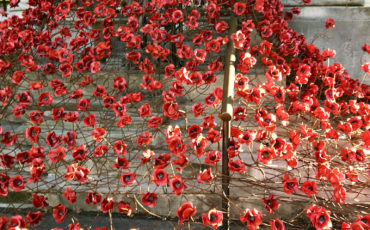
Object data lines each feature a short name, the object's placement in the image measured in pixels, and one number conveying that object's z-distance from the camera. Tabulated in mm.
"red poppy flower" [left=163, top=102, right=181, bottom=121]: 2189
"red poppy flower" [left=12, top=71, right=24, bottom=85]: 2716
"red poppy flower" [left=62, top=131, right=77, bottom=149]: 2289
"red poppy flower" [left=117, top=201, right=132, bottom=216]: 2088
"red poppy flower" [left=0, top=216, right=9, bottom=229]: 2000
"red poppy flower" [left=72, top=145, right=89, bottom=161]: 2125
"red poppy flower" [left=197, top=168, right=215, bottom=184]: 1901
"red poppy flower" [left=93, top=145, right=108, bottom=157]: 2266
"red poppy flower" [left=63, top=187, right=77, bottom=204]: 2098
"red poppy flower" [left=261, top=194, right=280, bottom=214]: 1920
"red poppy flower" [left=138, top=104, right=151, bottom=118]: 2338
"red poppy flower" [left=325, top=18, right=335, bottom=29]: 3314
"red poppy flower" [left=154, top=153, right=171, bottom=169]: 1979
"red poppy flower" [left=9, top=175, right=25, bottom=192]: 2080
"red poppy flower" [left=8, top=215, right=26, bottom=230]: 1910
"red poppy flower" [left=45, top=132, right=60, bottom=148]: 2223
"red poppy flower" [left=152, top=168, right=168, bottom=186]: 1891
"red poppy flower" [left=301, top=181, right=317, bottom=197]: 1893
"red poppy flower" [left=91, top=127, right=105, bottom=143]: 2229
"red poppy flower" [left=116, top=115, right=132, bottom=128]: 2360
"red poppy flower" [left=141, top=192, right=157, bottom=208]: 2006
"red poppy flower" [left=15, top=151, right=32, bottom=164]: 2172
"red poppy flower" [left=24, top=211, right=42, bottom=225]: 2035
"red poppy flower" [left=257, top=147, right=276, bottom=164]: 1872
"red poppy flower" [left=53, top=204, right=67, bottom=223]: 2059
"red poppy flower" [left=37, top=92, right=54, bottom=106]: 2506
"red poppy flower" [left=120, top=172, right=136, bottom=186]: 2025
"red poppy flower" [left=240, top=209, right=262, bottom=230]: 1742
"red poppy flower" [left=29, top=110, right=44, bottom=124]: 2420
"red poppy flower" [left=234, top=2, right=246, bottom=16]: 2760
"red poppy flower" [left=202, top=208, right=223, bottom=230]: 1741
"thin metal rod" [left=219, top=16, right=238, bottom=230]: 1907
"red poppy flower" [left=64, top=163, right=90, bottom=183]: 2008
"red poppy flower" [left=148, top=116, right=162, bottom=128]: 2311
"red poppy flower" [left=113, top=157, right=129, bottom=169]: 2094
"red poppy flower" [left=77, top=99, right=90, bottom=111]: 2533
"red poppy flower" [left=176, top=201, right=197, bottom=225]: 1775
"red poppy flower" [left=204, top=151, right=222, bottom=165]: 1933
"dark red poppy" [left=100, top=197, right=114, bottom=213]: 2129
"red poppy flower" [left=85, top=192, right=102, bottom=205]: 2136
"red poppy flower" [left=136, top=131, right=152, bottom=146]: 2312
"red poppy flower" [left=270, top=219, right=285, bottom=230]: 1770
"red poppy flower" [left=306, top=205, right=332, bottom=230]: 1709
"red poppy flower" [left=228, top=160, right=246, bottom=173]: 1962
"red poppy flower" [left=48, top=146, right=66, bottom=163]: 2094
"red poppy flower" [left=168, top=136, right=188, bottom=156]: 1920
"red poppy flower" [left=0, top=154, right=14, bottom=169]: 2221
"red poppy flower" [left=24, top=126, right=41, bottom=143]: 2252
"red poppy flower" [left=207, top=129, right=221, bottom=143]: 2008
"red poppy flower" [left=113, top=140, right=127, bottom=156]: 2182
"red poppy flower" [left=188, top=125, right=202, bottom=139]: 1999
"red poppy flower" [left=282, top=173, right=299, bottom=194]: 1896
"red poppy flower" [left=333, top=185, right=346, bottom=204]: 1853
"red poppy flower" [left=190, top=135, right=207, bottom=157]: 1929
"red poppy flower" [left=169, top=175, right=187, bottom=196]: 1880
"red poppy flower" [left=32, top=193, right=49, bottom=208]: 2150
